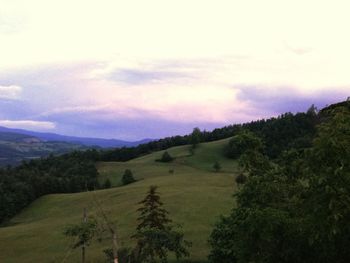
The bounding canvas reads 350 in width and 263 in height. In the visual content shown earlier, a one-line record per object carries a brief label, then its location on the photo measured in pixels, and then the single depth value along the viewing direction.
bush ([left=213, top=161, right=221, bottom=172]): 144.66
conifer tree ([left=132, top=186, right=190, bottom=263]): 29.84
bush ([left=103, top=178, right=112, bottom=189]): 140.38
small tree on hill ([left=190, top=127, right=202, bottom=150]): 187.05
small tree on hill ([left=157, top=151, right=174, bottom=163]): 168.09
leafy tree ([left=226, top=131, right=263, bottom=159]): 25.28
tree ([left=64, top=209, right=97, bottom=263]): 23.55
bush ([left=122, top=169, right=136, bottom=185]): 137.12
